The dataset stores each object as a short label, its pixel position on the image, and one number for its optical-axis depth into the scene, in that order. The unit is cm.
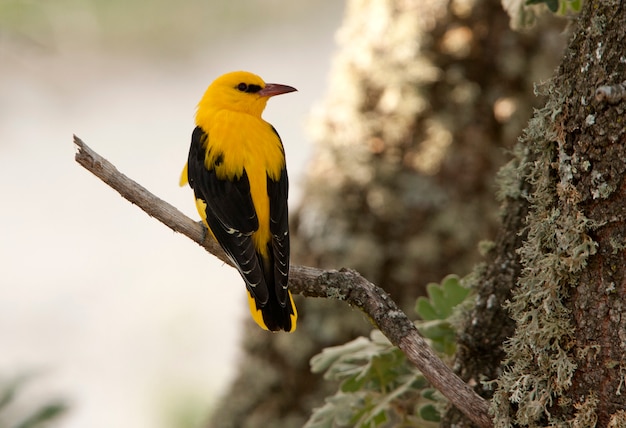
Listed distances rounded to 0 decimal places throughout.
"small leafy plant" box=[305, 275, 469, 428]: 444
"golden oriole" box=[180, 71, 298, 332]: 493
